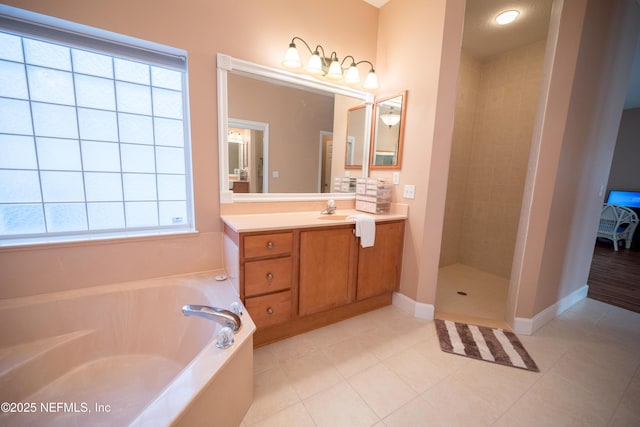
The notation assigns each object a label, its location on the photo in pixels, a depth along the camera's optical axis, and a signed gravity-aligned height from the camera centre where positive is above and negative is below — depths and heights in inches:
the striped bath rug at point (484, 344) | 66.0 -45.6
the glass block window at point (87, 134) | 56.4 +8.2
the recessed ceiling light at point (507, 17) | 88.5 +59.8
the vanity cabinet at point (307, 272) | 62.1 -26.9
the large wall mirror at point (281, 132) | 73.3 +14.3
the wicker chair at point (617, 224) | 178.7 -25.6
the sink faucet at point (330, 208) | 86.0 -10.7
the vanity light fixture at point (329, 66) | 75.6 +35.7
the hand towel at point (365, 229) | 74.9 -15.4
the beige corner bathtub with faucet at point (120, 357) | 41.4 -38.3
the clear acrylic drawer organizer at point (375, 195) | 88.0 -5.9
